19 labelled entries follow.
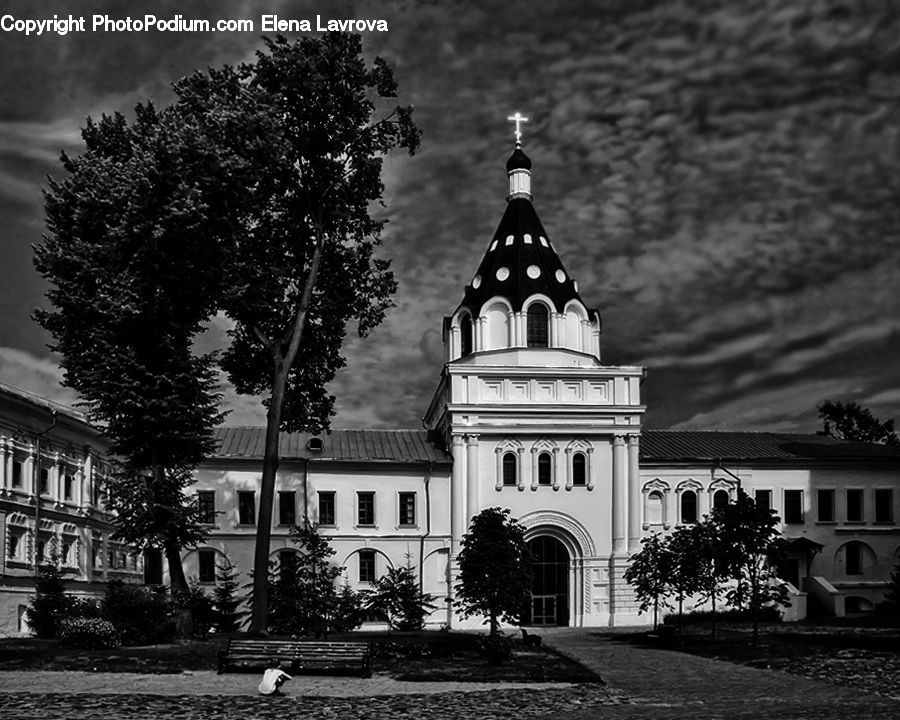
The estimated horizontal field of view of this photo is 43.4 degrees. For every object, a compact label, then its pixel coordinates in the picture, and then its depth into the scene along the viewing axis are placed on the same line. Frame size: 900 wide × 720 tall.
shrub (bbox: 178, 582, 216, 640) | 39.42
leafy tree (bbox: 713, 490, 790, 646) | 28.62
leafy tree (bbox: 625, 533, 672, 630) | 33.81
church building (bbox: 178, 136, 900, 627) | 45.00
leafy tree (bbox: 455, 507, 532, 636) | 25.70
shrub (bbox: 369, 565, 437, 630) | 38.78
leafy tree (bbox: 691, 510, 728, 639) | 29.39
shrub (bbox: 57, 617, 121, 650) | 25.69
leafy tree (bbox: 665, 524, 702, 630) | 32.44
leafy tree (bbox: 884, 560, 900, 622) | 43.75
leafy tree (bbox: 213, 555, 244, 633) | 41.31
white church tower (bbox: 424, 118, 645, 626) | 44.91
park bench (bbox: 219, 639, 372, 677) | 19.50
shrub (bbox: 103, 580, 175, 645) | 27.91
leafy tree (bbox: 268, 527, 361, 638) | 27.06
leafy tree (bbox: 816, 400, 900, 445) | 71.25
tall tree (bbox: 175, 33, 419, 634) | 26.84
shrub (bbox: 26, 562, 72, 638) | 33.25
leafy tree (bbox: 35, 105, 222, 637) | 27.09
